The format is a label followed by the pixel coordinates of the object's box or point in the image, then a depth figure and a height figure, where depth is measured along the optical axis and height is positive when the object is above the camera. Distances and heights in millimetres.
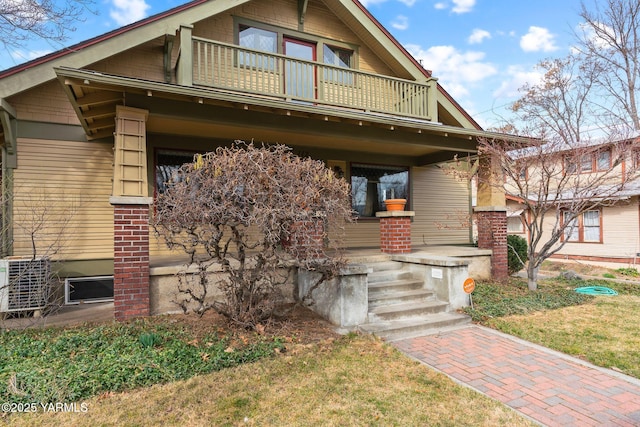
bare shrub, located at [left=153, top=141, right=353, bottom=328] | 3982 +103
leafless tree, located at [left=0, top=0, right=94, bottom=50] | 5270 +3057
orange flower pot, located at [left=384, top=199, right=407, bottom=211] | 6941 +274
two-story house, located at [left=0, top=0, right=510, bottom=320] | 5258 +1826
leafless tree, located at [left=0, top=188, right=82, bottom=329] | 5379 -456
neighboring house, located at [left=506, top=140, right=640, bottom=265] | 12594 -539
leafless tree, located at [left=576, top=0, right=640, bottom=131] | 18156 +8764
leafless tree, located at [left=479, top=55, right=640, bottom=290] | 7234 +1096
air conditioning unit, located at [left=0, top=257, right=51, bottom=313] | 5305 -936
